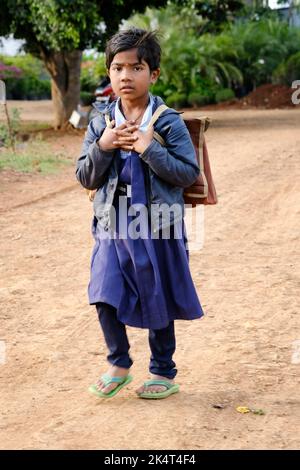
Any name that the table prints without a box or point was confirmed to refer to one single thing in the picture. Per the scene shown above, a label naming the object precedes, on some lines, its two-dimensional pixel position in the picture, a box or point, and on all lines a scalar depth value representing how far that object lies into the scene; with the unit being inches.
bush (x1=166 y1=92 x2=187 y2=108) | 978.3
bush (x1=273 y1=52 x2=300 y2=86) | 973.2
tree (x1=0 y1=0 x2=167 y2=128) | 591.8
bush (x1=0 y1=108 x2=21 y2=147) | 544.7
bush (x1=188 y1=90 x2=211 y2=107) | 976.9
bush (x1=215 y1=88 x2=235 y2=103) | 995.9
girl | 155.2
